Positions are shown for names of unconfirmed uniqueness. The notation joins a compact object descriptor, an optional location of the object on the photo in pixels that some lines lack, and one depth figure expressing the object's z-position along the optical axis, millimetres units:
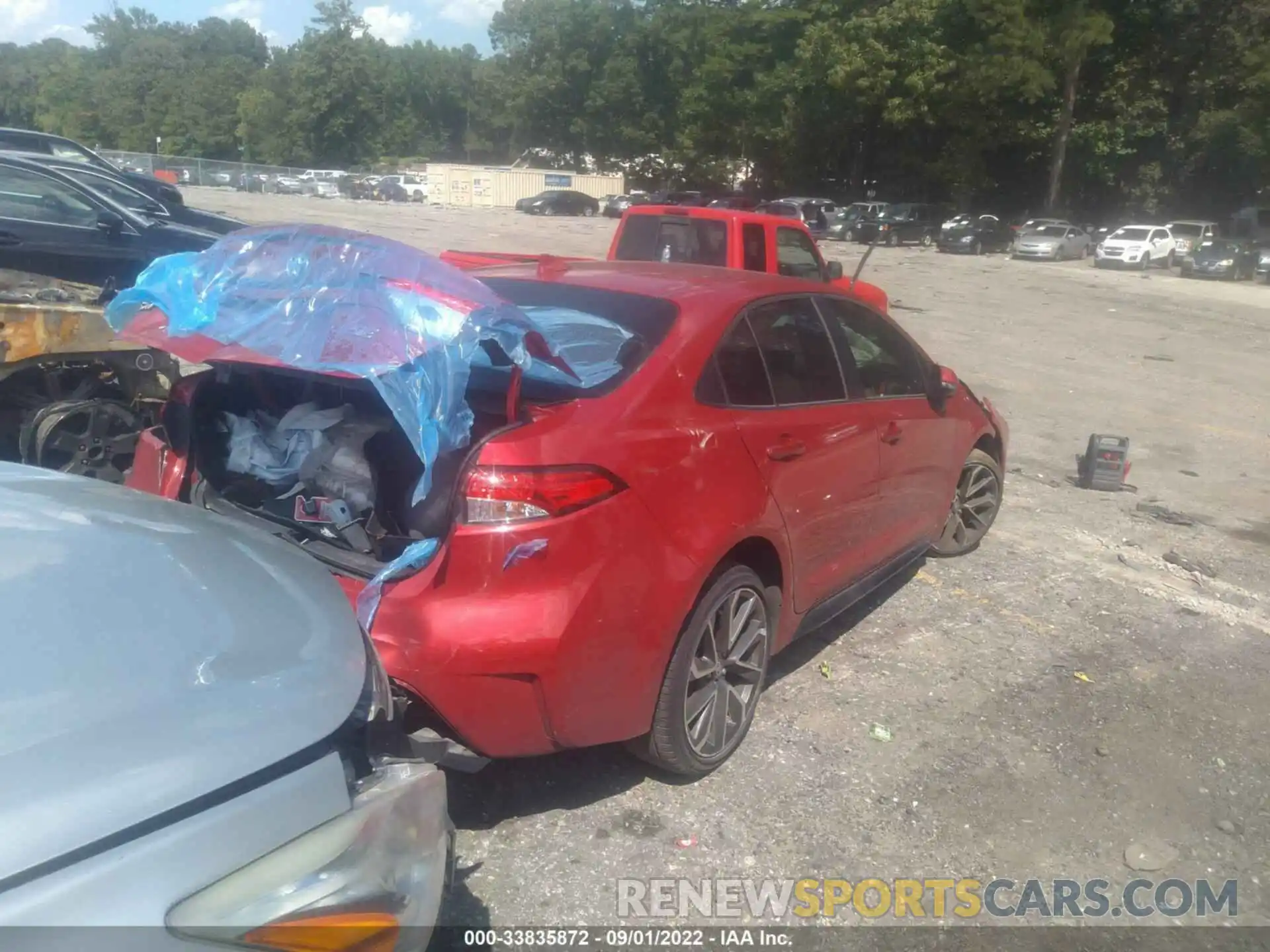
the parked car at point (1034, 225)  39688
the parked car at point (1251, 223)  40312
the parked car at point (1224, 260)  33625
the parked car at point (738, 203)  40562
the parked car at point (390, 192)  60656
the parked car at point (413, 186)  63031
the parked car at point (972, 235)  39469
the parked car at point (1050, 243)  38562
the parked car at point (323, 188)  57969
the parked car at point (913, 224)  40391
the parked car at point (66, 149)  13836
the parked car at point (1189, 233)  37406
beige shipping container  63812
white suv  36094
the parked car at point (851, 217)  41562
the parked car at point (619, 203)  54062
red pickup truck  10383
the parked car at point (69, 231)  7824
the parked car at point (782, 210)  36438
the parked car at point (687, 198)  42312
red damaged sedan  2986
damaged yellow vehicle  5348
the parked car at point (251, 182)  55656
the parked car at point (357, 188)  59250
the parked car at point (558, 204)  55375
